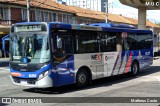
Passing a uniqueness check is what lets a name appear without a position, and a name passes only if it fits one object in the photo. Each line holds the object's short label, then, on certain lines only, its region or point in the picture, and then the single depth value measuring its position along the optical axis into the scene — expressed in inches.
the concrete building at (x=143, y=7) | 1359.5
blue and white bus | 454.3
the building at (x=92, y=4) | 3671.3
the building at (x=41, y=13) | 1649.9
